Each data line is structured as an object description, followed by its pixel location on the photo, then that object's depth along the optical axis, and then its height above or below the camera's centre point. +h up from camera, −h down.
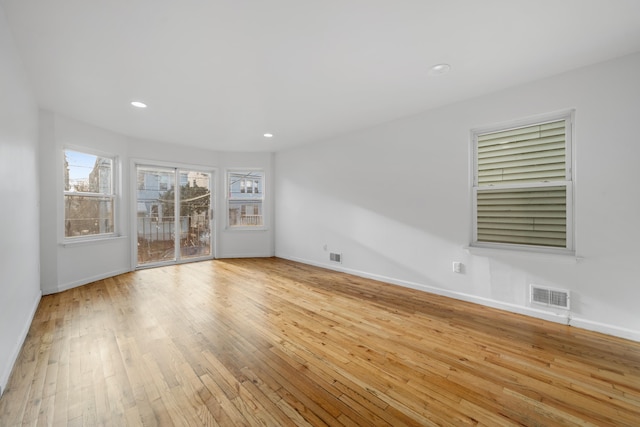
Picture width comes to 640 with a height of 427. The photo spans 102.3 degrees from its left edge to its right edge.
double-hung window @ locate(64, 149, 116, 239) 3.94 +0.23
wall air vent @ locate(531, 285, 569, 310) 2.65 -0.90
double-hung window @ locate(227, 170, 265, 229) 6.20 +0.28
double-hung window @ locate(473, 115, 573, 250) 2.75 +0.30
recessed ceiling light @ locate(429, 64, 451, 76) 2.46 +1.39
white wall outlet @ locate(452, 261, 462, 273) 3.34 -0.72
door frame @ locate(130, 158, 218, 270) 4.86 +0.12
